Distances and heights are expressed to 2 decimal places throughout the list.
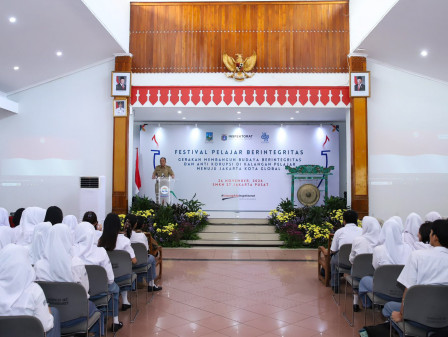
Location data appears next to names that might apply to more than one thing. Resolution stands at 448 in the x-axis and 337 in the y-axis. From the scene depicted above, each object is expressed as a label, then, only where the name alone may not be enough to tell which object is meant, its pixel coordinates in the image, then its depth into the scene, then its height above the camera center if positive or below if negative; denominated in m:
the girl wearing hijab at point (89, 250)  3.63 -0.64
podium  10.41 -0.27
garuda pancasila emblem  9.63 +2.73
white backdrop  11.79 +0.64
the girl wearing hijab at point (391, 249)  3.67 -0.63
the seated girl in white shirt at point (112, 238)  4.15 -0.60
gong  11.47 -0.42
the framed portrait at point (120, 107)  9.51 +1.69
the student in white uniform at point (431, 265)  2.72 -0.57
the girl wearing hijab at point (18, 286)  2.27 -0.61
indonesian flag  11.76 +0.07
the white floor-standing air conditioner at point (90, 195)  8.84 -0.34
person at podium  10.95 +0.24
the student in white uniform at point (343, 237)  5.19 -0.72
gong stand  11.50 +0.23
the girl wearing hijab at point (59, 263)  2.99 -0.62
